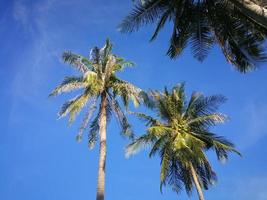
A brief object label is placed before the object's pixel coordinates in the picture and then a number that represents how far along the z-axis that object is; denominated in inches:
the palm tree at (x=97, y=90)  574.4
